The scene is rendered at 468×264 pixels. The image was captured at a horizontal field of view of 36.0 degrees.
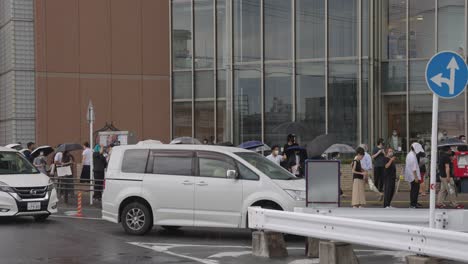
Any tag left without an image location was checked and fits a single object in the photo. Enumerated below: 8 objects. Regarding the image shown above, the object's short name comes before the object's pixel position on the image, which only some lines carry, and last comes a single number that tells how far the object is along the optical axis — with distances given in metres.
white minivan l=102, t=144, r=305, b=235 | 13.45
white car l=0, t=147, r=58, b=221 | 15.74
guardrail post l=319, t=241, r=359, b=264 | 10.13
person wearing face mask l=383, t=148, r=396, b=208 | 18.45
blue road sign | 9.73
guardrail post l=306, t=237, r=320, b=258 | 11.46
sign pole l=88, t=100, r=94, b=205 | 21.73
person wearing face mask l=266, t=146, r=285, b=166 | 20.07
